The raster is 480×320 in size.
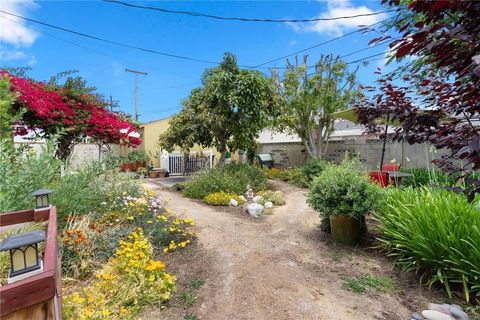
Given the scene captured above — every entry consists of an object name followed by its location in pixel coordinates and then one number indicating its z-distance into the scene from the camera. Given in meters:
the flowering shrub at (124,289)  1.96
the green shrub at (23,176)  2.74
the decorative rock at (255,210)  5.22
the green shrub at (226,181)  6.88
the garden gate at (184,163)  12.91
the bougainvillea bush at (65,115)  4.76
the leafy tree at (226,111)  7.29
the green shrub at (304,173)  8.21
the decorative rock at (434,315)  2.05
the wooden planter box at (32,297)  0.88
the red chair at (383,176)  5.55
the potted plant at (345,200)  3.49
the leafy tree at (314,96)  8.95
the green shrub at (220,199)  6.09
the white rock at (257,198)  6.29
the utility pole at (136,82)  20.81
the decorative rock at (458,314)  2.06
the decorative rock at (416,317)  2.10
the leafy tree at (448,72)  1.05
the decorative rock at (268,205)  5.85
